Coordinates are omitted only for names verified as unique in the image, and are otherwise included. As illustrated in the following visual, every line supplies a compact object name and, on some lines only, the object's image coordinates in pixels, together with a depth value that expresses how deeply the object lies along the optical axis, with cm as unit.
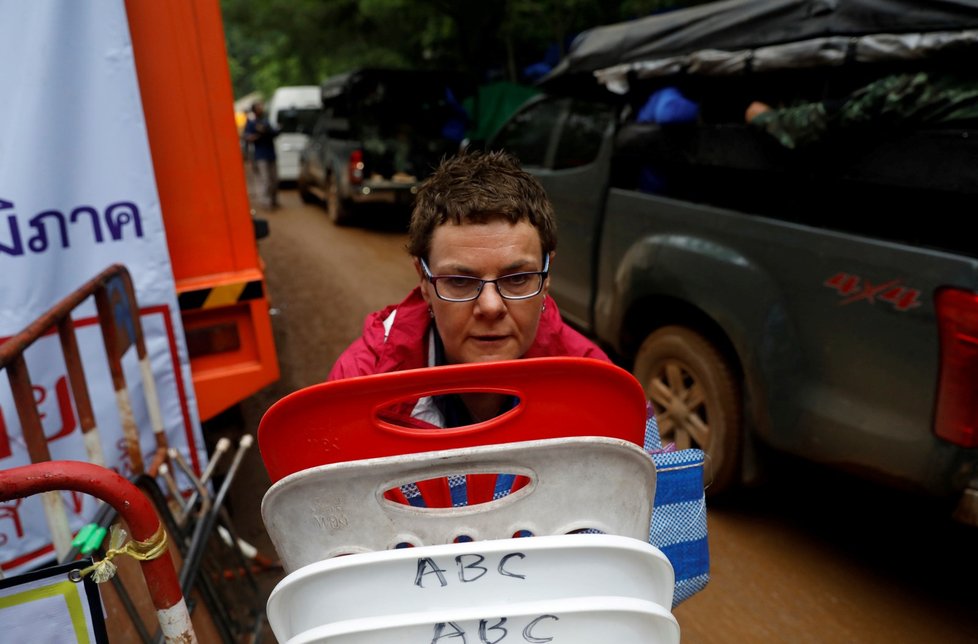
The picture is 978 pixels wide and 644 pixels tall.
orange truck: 267
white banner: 232
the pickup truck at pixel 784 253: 229
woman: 142
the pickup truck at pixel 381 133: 1061
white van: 1554
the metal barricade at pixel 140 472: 195
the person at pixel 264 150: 1291
